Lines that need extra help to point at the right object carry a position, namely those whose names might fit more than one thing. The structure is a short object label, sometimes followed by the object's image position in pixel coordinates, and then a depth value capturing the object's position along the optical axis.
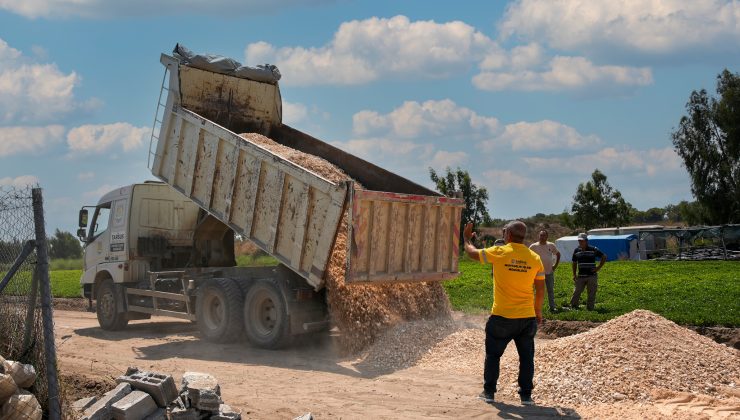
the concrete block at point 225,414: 6.64
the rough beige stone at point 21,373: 6.26
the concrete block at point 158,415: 6.58
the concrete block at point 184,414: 6.59
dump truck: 10.93
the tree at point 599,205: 53.78
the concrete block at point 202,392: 6.66
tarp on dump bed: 14.08
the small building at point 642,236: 41.72
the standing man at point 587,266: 15.48
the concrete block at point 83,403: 7.09
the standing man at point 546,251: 14.10
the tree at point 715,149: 52.84
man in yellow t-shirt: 8.09
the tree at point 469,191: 47.78
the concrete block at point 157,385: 6.76
